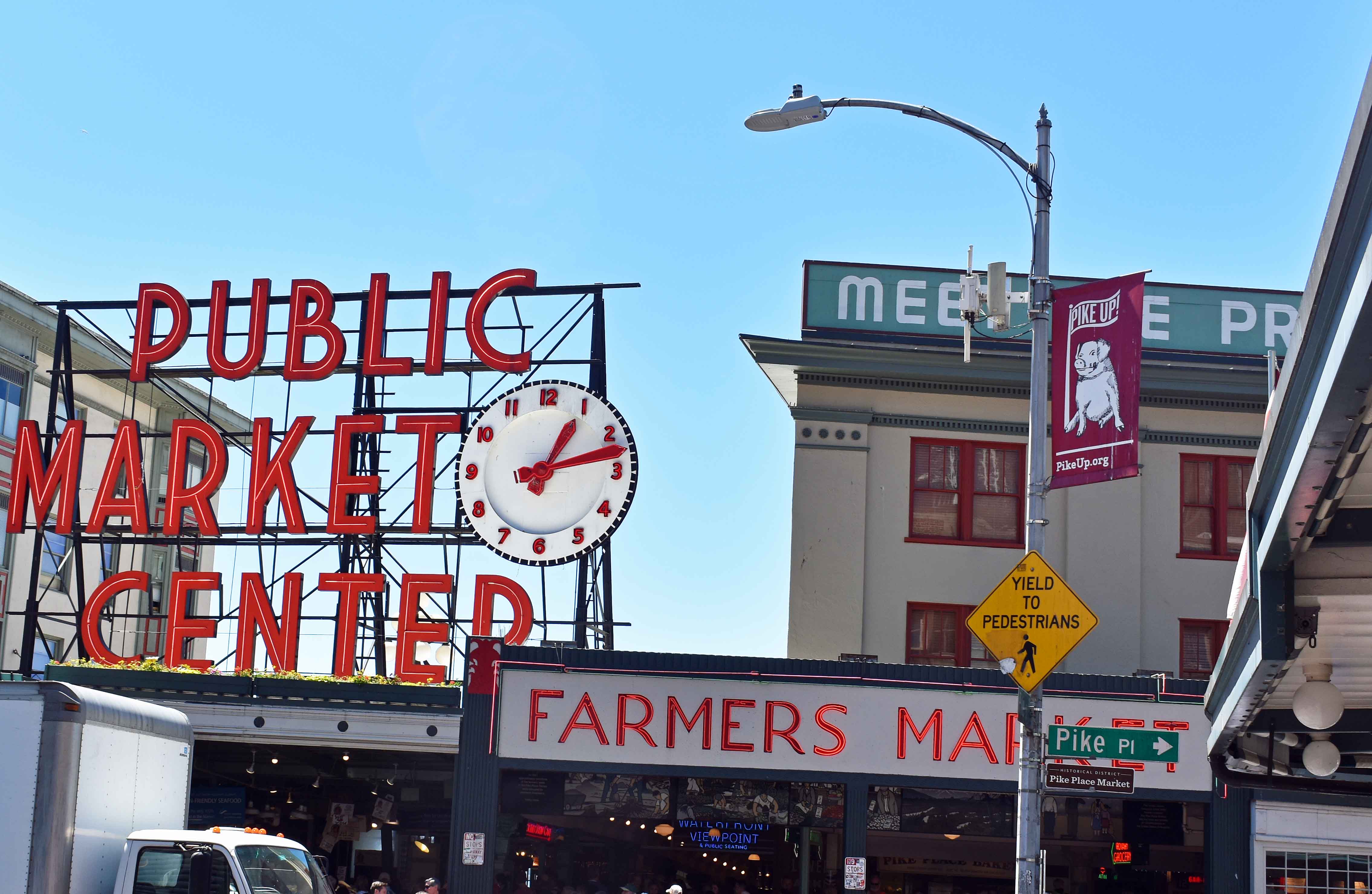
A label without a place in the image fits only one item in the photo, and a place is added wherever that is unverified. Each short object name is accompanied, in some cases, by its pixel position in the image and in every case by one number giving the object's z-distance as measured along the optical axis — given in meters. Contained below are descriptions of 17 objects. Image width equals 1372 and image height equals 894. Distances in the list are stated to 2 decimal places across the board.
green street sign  13.76
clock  30.62
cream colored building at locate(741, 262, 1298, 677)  28.06
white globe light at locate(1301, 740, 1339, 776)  12.03
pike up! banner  13.63
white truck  12.35
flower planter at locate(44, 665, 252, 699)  25.64
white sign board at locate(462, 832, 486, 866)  23.95
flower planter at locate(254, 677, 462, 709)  25.22
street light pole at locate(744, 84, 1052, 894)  13.47
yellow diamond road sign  13.50
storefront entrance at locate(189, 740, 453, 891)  27.83
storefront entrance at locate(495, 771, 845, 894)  24.89
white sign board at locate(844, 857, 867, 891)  23.94
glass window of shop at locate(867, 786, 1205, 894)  24.94
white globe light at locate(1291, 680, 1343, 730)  10.43
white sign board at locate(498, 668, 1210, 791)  24.55
